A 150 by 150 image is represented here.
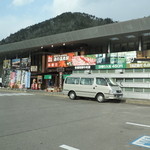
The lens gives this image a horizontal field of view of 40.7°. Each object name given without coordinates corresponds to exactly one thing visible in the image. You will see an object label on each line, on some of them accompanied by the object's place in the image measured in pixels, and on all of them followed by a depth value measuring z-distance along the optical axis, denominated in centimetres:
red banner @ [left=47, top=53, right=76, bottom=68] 2860
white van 1609
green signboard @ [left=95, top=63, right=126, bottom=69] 2184
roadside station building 2104
